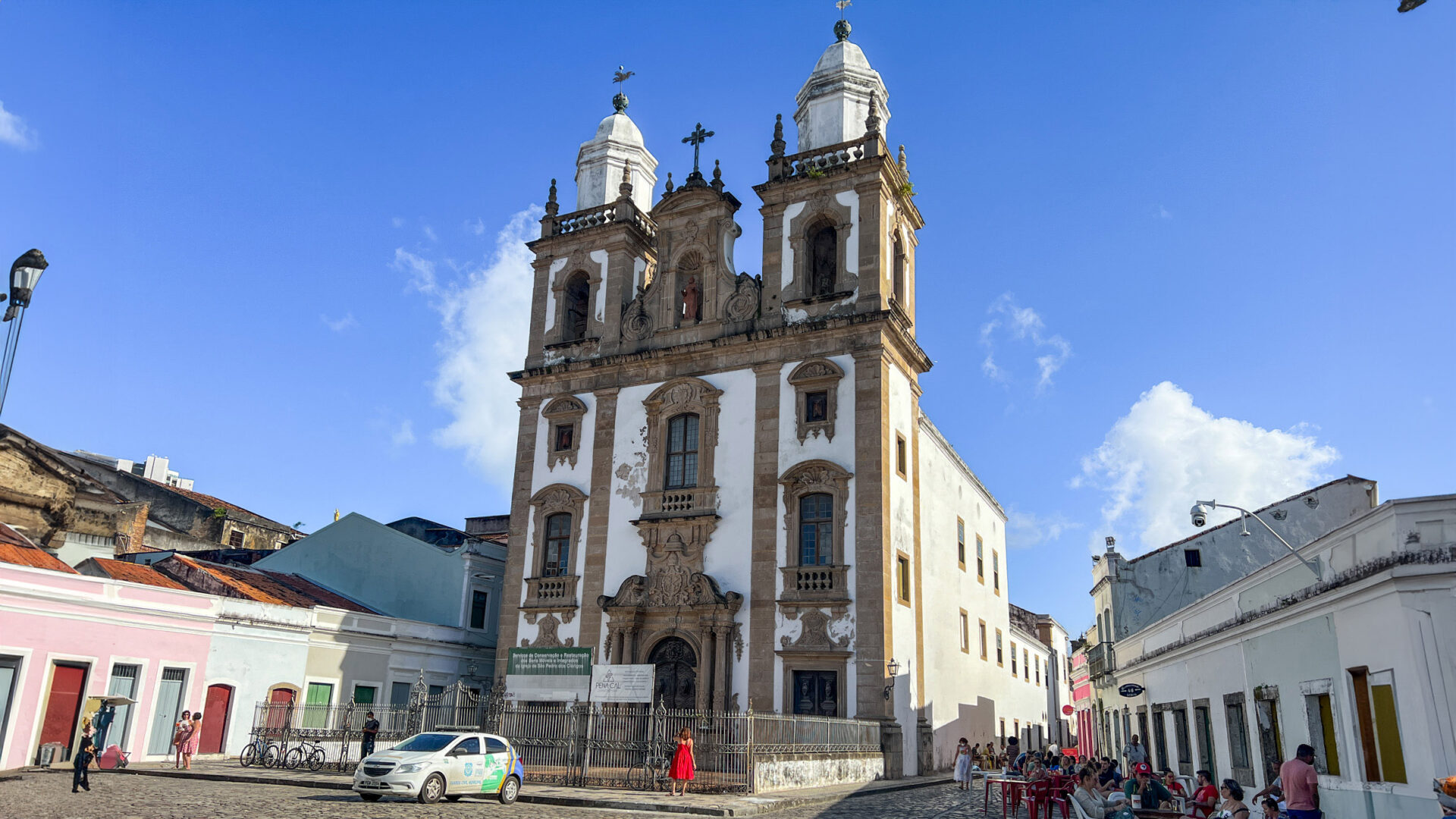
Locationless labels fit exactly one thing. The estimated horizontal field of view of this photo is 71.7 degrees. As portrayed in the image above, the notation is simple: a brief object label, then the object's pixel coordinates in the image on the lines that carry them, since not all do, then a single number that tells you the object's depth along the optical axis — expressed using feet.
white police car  58.90
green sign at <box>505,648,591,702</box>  88.53
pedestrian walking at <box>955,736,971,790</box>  81.25
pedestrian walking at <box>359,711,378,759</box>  78.12
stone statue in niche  104.42
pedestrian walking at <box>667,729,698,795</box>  64.54
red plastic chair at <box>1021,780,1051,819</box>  53.40
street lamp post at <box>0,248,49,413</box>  35.50
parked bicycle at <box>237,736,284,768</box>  81.87
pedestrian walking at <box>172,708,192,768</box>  77.46
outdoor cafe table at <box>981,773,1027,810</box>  58.49
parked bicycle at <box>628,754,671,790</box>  68.39
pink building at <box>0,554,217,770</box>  75.31
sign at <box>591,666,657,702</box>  81.61
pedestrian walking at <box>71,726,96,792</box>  59.00
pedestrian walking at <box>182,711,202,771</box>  76.95
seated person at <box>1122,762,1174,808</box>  50.34
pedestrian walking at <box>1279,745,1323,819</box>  38.50
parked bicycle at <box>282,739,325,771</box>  79.82
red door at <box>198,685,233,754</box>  88.43
